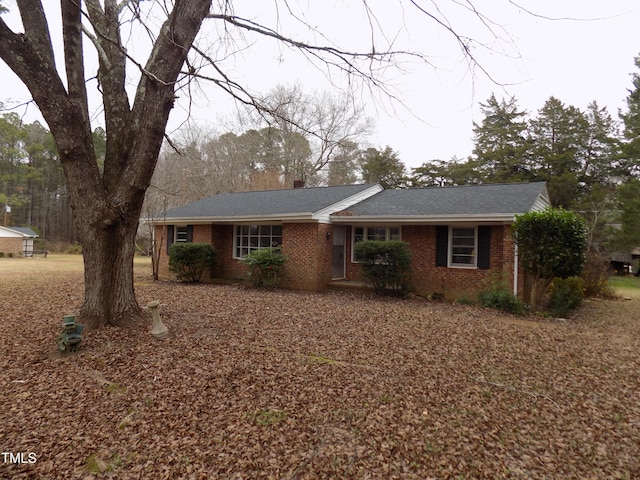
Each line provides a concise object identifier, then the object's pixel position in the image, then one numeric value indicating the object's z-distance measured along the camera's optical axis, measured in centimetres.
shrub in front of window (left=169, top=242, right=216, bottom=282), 1304
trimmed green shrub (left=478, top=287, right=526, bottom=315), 906
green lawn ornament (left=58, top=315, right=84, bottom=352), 462
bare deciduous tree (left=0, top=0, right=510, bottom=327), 512
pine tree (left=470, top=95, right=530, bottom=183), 2634
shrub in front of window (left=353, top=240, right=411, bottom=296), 1044
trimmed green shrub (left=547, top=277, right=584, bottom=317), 895
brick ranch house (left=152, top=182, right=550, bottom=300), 1020
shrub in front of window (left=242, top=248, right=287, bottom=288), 1172
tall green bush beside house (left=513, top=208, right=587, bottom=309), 837
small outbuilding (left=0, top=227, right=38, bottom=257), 2897
